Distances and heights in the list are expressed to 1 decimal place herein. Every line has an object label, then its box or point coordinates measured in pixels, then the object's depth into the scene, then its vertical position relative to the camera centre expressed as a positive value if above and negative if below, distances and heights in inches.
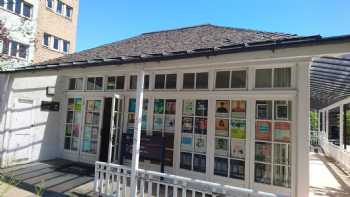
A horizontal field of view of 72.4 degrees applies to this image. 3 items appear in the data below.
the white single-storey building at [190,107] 186.7 +7.7
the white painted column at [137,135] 181.9 -16.7
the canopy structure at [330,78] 181.1 +42.8
